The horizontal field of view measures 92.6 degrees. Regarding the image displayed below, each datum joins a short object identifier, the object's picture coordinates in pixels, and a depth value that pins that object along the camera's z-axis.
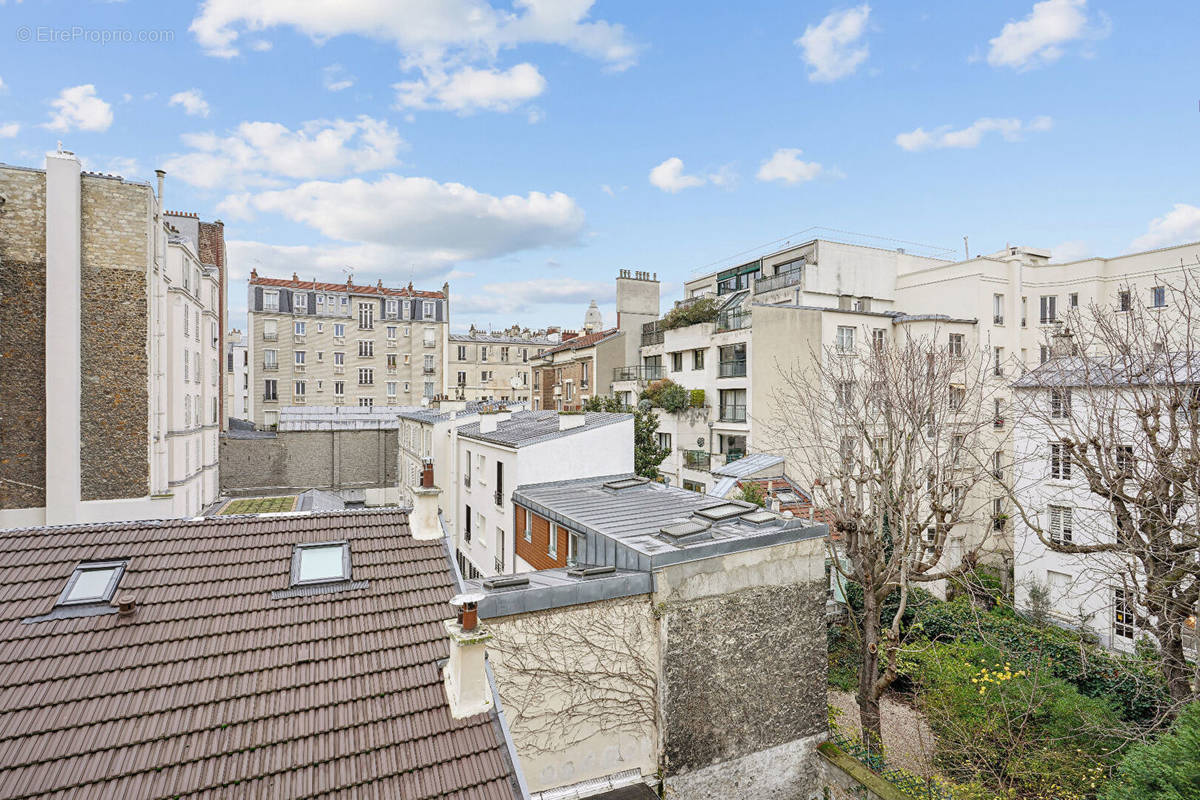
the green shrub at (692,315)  31.67
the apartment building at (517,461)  17.31
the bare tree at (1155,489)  10.15
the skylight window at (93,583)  6.83
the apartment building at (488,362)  62.84
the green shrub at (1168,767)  7.03
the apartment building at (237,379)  66.19
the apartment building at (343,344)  52.31
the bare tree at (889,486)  12.83
